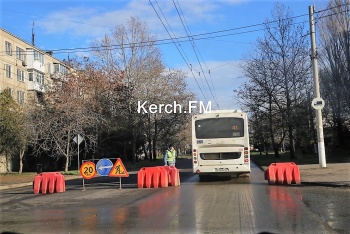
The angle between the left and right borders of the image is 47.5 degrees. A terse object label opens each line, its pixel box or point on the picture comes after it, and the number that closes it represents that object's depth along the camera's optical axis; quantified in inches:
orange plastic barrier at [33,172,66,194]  637.9
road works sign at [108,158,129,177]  648.4
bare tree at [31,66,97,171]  1300.4
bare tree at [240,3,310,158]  1380.4
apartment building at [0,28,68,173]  2008.7
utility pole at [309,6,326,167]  818.8
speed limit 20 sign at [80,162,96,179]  654.5
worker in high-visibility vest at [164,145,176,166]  850.1
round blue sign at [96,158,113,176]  653.3
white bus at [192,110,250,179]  668.1
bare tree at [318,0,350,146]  1488.7
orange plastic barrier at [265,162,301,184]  613.0
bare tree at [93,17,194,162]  1649.9
